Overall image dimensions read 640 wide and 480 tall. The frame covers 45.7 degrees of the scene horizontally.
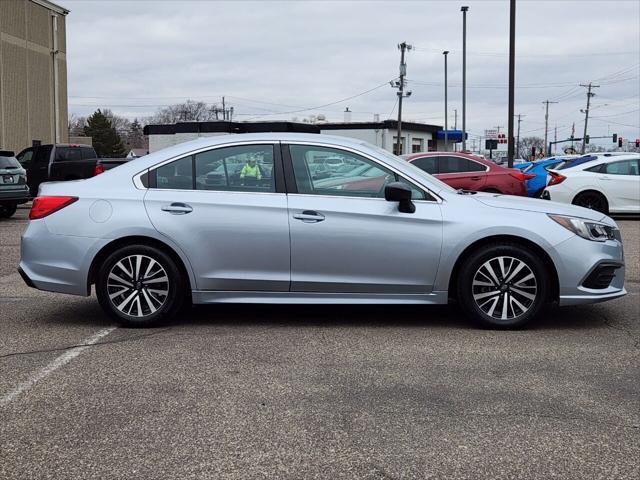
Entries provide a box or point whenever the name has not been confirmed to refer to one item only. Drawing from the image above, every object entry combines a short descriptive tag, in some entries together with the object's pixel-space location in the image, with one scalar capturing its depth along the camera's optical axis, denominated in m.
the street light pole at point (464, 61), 41.91
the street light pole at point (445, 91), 54.25
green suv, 16.50
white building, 45.71
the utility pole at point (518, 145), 125.18
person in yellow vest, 6.22
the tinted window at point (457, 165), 16.17
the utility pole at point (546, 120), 112.69
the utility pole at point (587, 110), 88.09
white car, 16.52
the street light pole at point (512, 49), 22.05
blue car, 18.81
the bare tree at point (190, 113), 110.46
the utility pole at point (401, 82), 48.53
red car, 15.91
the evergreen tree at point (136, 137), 132.38
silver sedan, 6.03
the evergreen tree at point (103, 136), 102.44
